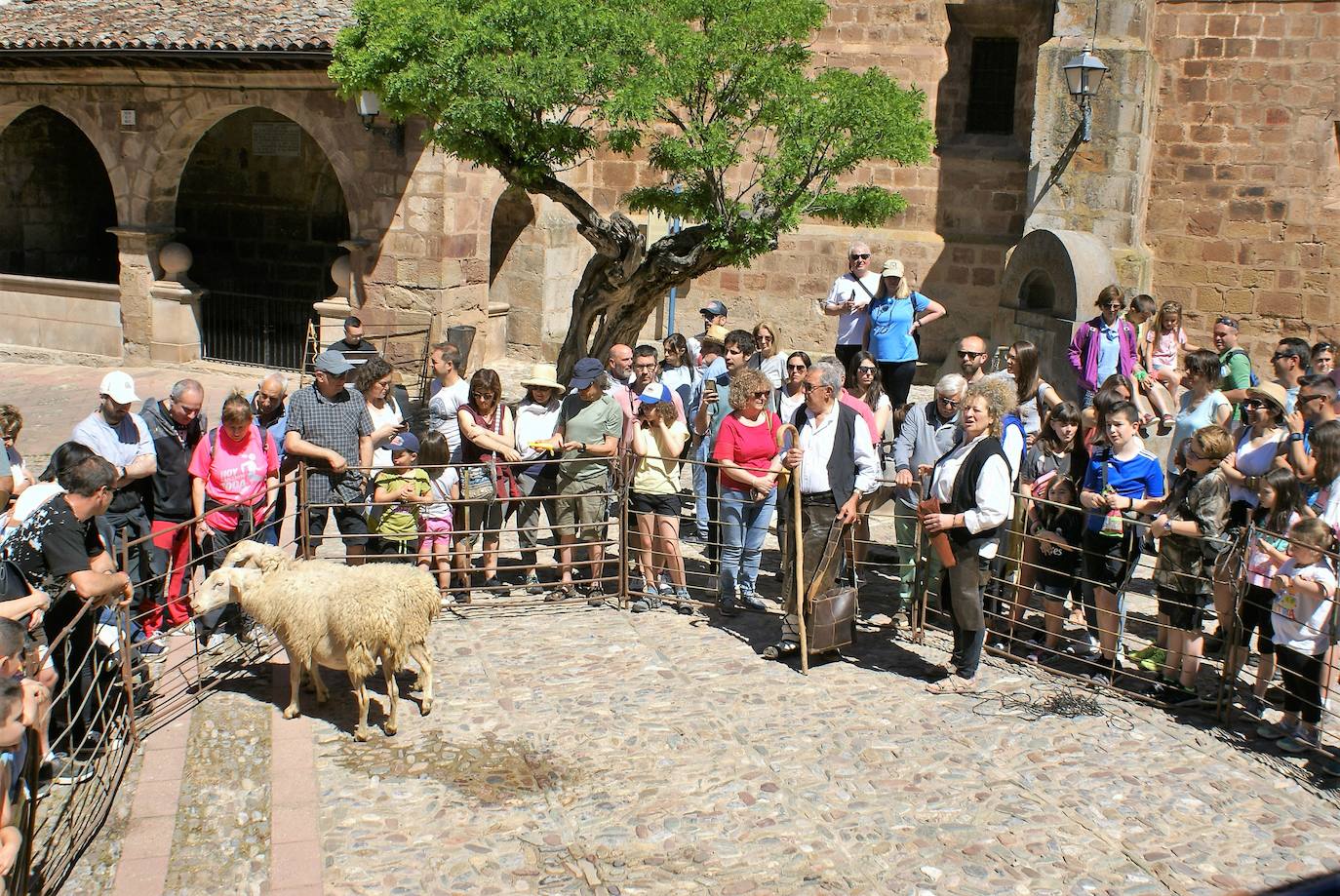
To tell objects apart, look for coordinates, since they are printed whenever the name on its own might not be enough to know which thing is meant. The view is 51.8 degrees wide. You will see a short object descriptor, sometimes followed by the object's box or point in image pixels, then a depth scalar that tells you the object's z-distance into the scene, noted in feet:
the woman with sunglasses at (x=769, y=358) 35.55
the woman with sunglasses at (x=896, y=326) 37.40
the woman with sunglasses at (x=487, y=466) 30.73
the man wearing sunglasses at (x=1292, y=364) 33.17
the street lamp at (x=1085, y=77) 53.06
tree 37.35
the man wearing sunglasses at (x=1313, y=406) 26.55
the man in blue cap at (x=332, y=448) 28.94
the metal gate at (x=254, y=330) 64.39
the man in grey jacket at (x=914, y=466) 28.94
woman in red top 29.45
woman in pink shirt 27.68
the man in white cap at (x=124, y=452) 26.71
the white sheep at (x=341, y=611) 23.29
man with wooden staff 28.19
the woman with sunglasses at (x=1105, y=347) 38.91
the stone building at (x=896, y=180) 55.52
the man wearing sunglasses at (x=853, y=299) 37.68
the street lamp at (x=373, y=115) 52.26
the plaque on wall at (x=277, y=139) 70.79
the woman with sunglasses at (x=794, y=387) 30.17
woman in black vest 25.38
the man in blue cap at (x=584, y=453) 30.71
